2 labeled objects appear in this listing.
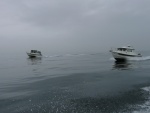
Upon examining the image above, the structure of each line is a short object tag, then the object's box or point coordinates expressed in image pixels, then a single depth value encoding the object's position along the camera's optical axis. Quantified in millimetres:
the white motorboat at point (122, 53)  29110
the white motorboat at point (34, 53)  45536
